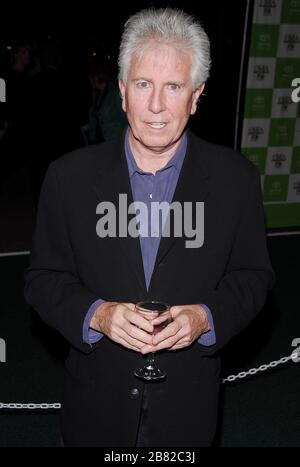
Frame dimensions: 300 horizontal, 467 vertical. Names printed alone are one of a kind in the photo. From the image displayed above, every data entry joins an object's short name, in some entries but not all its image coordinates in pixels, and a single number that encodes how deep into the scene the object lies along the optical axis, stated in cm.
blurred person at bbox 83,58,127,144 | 660
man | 157
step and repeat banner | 603
